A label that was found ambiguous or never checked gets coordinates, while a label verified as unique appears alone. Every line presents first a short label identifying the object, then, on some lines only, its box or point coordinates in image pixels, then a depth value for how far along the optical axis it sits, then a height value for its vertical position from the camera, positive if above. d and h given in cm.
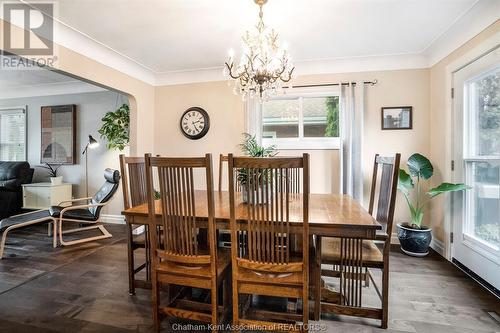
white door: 222 +3
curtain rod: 339 +116
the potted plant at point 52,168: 471 +0
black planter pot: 291 -84
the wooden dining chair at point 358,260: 172 -65
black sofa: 421 -27
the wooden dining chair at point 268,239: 135 -40
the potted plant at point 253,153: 198 +13
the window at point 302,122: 358 +68
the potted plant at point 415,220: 292 -63
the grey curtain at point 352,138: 331 +40
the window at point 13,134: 496 +68
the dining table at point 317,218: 150 -32
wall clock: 393 +72
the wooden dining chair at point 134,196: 213 -25
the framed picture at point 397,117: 333 +68
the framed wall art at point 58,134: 461 +62
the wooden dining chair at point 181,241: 148 -45
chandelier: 214 +91
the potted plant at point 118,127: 401 +65
